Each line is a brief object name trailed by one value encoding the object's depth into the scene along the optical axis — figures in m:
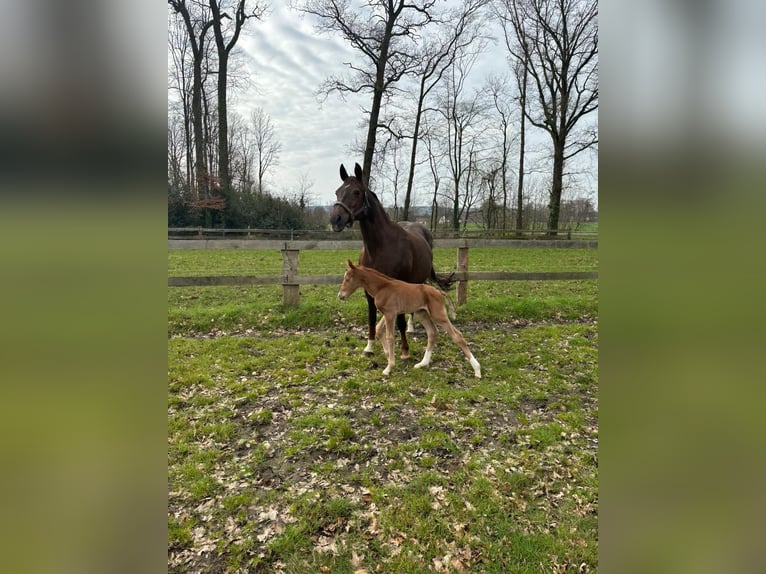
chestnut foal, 4.30
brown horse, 4.62
